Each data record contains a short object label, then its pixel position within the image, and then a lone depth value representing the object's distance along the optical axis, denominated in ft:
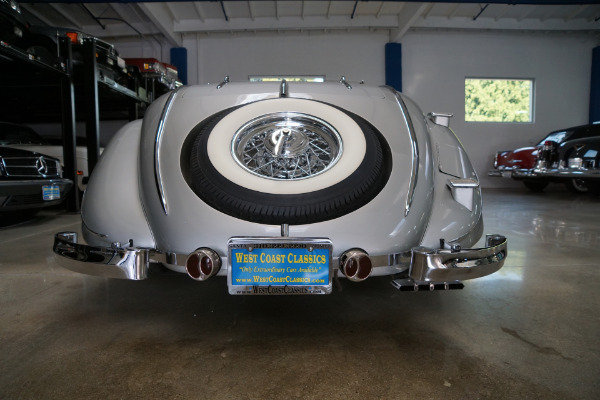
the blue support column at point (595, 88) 34.58
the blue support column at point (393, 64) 33.47
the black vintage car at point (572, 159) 20.49
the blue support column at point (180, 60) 33.76
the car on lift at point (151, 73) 23.31
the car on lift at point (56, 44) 15.50
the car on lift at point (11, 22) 13.17
